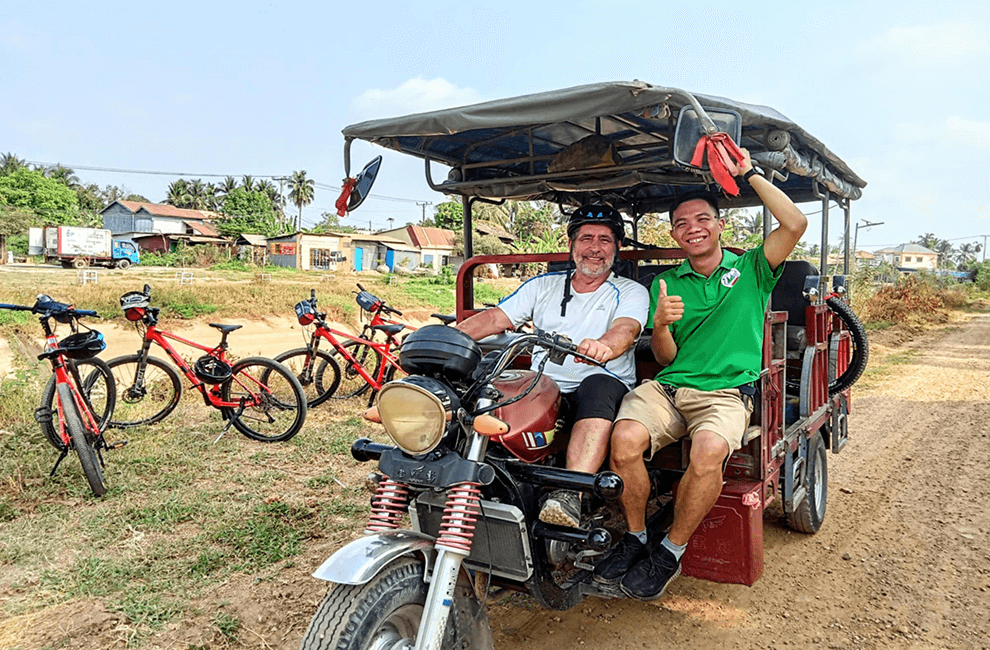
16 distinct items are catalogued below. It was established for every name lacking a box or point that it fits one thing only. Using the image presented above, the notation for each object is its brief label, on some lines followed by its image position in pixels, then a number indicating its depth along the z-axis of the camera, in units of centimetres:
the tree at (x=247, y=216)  5181
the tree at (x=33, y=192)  5019
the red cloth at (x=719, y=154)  256
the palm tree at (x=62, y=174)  6336
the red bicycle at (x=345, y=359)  734
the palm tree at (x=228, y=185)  7850
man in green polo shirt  274
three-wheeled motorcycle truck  212
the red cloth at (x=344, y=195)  380
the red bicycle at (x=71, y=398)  464
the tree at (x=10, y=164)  6006
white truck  3903
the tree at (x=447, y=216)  5516
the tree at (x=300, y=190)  7150
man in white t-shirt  278
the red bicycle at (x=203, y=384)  610
